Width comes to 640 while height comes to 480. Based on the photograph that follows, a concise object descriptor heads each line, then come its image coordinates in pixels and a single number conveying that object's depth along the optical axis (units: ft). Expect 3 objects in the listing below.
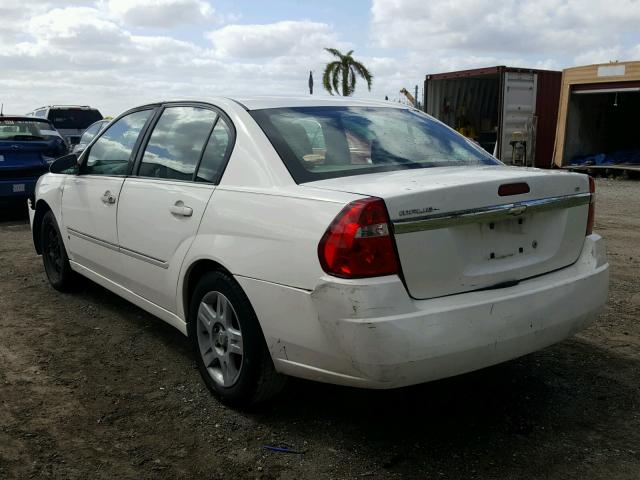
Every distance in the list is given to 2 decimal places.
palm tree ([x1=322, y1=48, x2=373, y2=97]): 112.78
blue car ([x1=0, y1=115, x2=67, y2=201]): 33.24
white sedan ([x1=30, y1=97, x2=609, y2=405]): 8.62
